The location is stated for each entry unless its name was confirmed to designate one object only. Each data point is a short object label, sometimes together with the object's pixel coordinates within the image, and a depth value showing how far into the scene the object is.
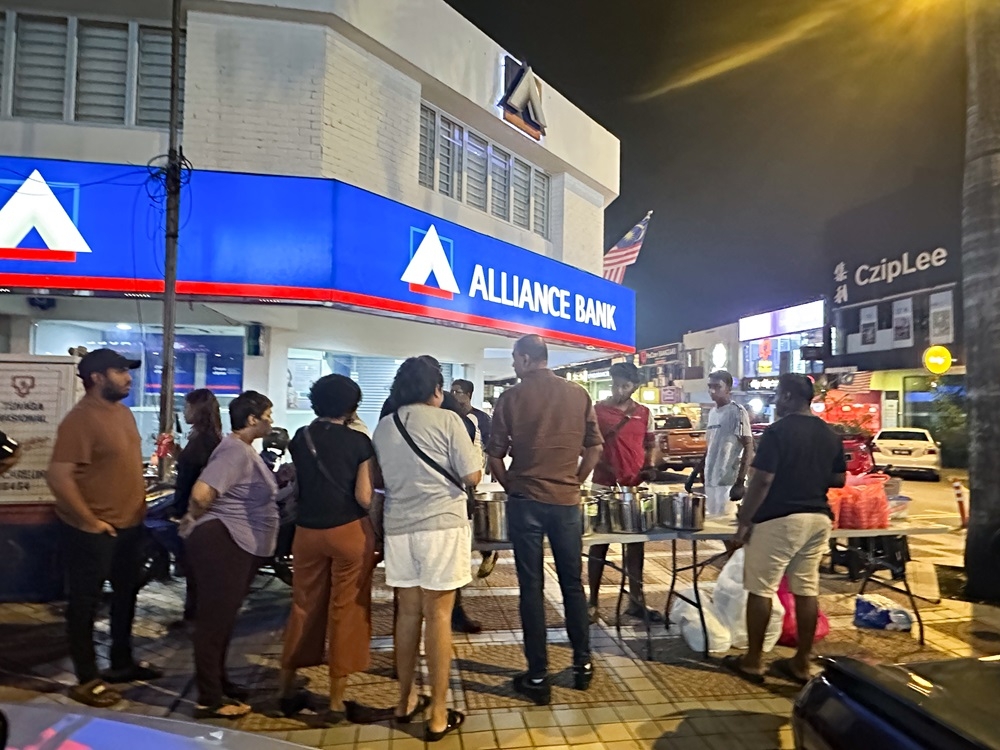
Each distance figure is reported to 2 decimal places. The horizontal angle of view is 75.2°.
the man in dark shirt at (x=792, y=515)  4.16
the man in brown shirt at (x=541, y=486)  4.02
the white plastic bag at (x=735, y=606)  4.67
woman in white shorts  3.50
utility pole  6.33
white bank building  6.52
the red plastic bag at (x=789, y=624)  4.85
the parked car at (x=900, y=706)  1.83
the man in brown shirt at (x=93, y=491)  3.65
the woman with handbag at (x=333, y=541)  3.54
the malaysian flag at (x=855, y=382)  26.86
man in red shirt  5.47
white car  17.67
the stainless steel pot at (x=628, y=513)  4.65
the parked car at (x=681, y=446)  16.92
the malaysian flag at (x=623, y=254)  15.64
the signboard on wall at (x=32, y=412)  5.30
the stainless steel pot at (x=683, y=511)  4.73
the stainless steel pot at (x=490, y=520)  4.48
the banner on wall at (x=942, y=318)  23.58
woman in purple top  3.61
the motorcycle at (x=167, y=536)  5.23
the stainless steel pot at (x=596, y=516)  4.70
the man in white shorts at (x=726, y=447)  6.54
